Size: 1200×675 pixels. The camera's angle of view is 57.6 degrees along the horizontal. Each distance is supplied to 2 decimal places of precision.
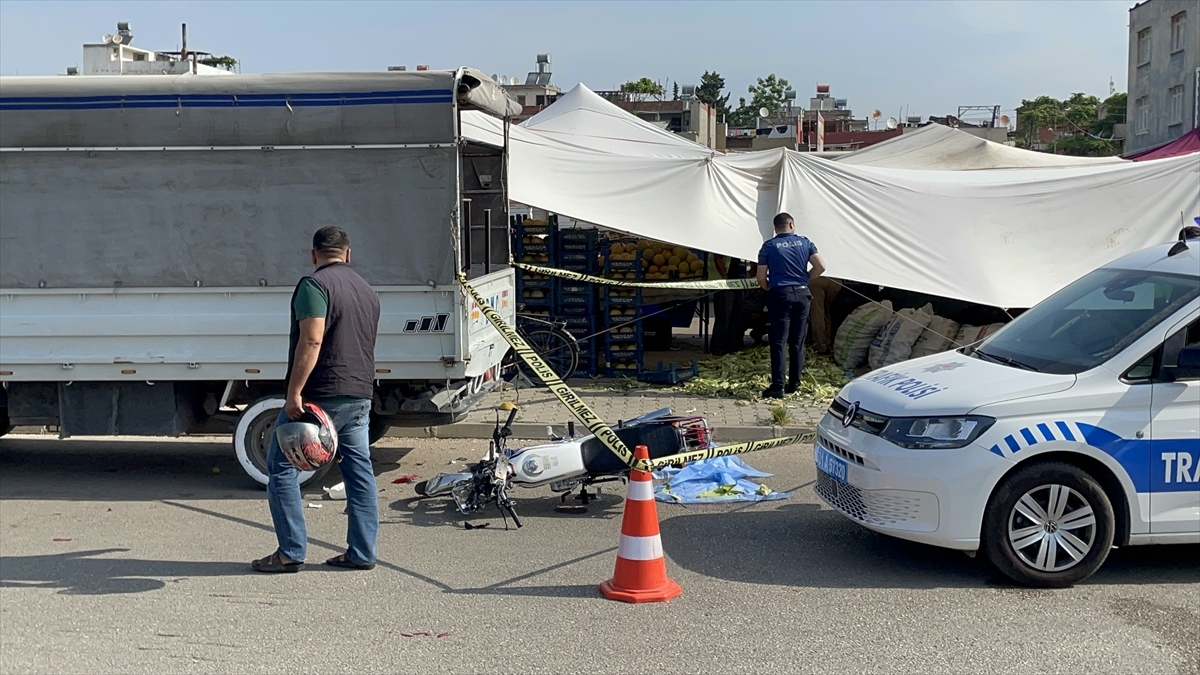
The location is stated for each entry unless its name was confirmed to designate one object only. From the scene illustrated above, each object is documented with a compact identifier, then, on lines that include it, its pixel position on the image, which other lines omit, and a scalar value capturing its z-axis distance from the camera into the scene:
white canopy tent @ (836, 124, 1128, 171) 13.79
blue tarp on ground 7.43
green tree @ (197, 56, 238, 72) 54.20
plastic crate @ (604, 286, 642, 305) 12.85
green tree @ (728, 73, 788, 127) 106.94
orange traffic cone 5.38
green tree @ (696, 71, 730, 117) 108.91
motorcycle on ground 6.95
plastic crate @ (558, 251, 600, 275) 13.16
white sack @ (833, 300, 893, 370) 13.03
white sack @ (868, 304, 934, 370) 12.52
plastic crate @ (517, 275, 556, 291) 13.05
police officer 11.11
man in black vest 5.64
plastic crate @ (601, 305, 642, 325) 12.82
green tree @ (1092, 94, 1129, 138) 77.69
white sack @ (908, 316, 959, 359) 12.52
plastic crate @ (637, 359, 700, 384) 12.41
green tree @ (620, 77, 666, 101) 94.75
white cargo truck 7.64
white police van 5.43
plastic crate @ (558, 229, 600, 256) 13.12
